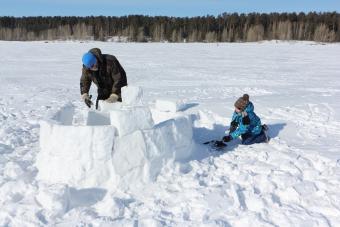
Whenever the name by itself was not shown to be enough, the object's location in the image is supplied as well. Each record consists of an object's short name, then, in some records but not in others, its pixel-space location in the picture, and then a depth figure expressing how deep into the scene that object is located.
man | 6.86
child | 6.77
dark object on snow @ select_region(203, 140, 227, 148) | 6.59
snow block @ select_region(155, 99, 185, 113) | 7.20
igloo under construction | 5.05
